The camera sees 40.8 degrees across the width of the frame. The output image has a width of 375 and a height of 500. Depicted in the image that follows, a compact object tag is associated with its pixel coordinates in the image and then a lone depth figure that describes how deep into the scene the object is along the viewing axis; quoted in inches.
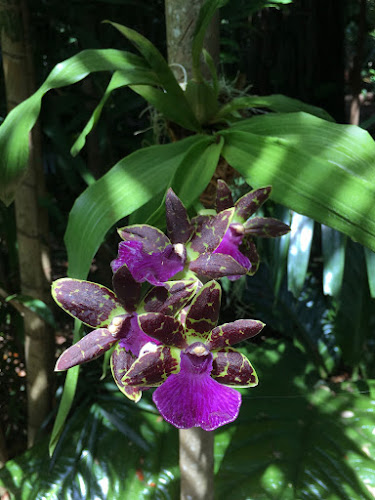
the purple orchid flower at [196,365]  14.0
